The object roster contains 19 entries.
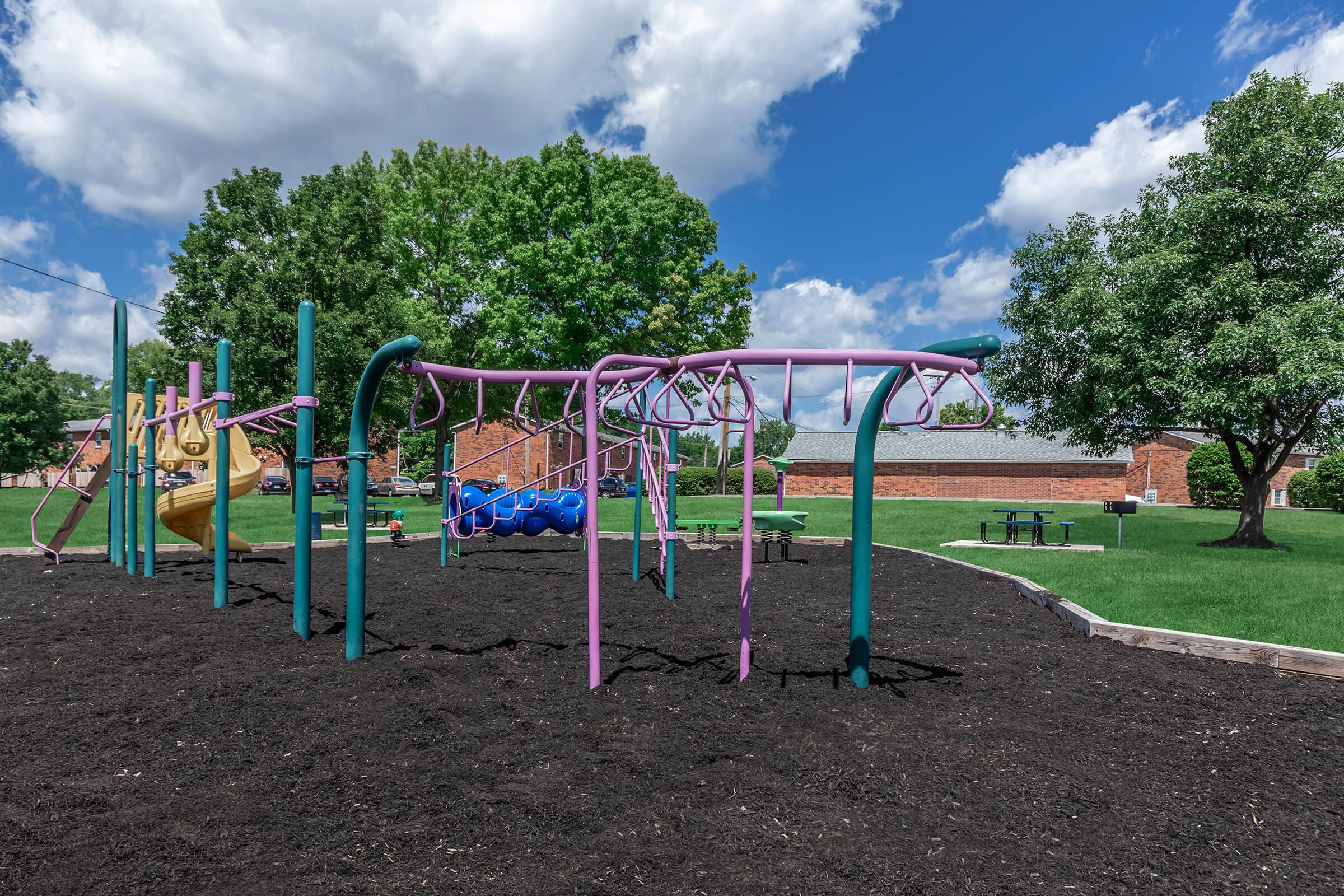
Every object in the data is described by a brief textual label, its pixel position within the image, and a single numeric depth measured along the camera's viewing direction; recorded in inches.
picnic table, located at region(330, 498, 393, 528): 706.8
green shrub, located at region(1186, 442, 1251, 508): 1247.5
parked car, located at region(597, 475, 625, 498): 1467.8
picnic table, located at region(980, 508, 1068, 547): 546.0
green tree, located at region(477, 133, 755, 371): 956.6
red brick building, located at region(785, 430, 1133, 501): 1569.9
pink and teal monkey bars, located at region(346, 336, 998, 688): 166.6
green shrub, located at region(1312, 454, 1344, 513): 1209.4
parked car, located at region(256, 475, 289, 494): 1546.5
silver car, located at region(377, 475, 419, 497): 1509.6
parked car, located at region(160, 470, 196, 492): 1585.3
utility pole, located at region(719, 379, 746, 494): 1508.4
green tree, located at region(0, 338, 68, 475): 1589.6
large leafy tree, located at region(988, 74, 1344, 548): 506.6
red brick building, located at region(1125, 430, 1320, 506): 1549.0
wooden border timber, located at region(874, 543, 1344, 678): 201.2
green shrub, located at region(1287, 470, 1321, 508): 1301.7
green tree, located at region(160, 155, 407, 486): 830.5
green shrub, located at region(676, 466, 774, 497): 1610.5
